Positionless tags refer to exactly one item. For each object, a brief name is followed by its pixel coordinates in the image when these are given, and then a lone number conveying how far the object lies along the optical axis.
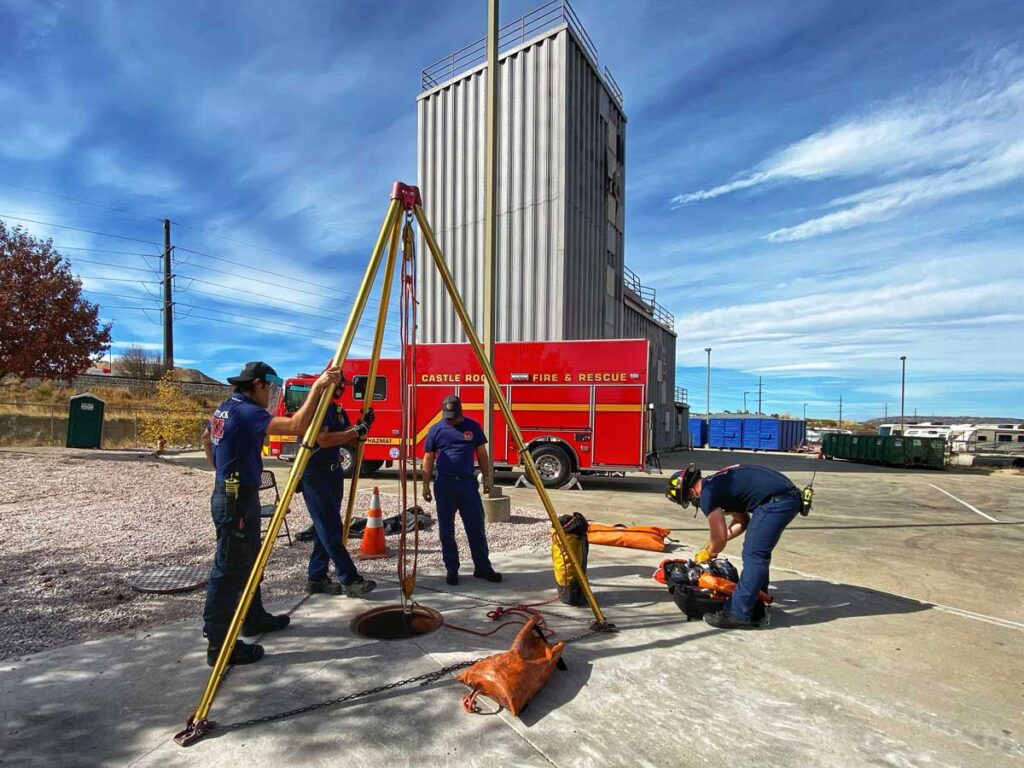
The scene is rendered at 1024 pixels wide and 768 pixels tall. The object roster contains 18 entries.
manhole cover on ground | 4.44
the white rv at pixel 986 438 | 27.55
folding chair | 5.91
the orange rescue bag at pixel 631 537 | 6.39
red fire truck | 11.46
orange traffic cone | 5.71
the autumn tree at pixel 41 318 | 14.02
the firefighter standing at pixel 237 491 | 3.16
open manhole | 3.80
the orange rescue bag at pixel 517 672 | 2.78
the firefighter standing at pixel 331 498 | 4.18
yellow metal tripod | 2.64
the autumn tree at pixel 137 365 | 37.36
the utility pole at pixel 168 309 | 30.52
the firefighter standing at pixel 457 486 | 4.93
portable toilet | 16.92
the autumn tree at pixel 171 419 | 18.50
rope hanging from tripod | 3.85
